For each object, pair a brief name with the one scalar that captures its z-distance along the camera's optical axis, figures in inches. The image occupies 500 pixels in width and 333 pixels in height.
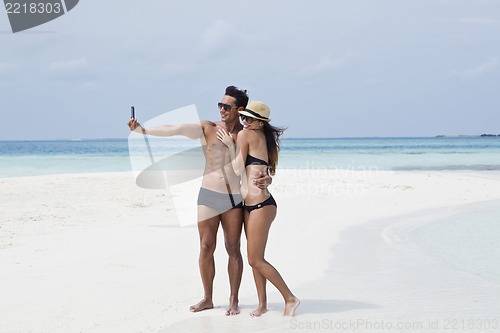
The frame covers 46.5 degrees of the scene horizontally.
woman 203.9
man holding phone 211.8
